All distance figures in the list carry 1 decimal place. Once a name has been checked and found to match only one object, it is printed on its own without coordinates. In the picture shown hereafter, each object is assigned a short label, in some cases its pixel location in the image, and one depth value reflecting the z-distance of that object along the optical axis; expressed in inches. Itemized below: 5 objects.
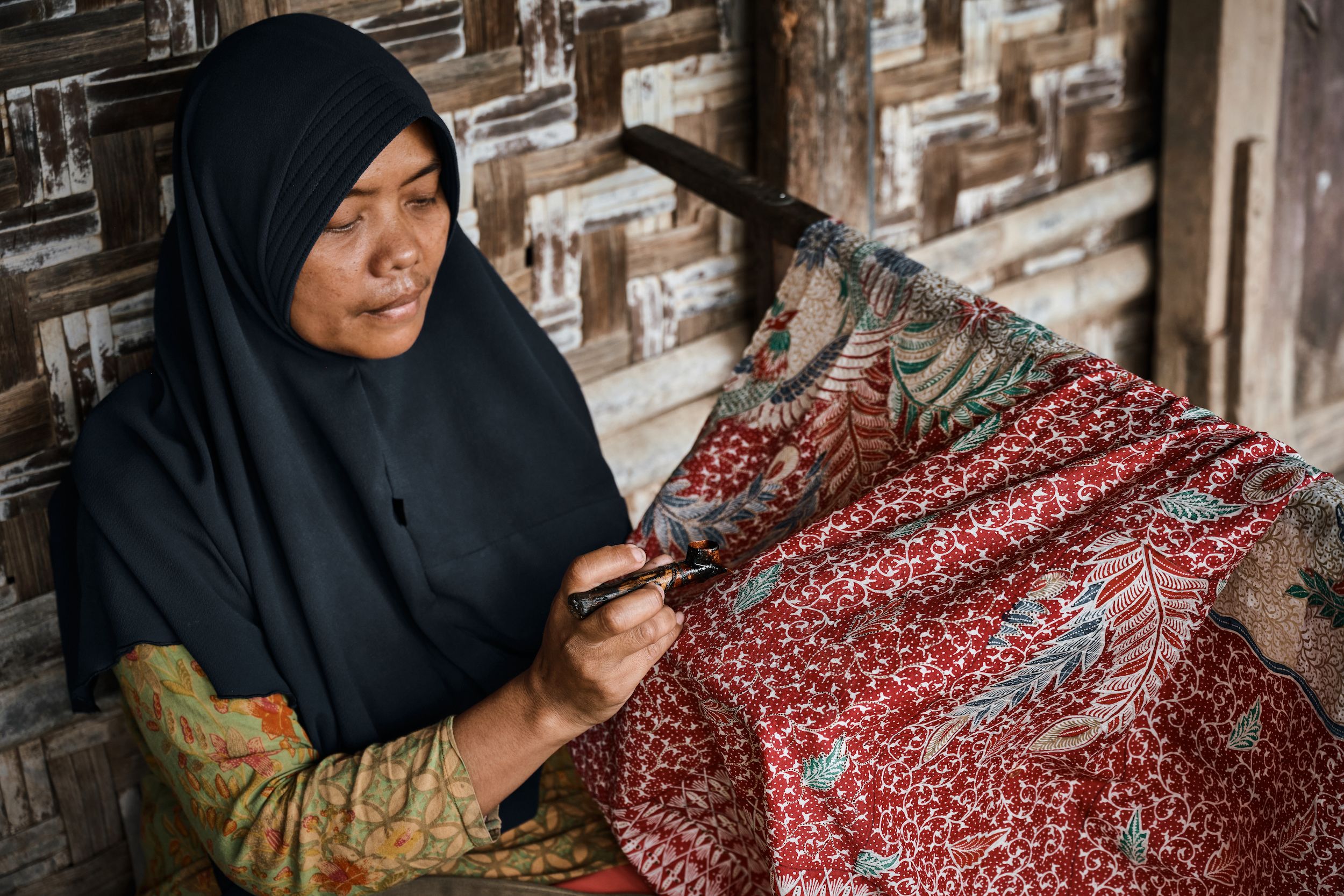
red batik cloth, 38.5
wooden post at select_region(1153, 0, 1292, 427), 109.7
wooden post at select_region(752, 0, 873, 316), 81.2
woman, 48.6
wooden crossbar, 64.5
